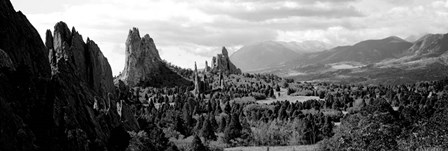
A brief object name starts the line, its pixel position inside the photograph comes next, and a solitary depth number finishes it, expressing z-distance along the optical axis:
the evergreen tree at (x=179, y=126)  178.62
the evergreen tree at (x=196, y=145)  130.75
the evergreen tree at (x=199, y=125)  183.62
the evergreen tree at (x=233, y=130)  176.00
